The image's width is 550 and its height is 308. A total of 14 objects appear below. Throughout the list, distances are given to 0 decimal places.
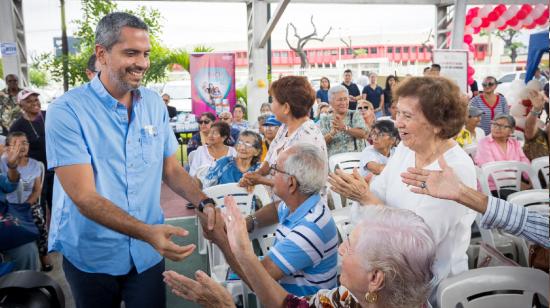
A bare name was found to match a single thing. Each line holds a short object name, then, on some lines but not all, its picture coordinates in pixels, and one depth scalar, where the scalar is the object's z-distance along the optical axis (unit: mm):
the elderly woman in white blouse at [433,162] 1641
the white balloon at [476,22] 10766
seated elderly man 1695
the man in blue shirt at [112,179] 1429
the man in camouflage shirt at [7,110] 5949
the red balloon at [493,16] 10523
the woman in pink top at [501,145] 4148
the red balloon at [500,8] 10438
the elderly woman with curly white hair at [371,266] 1192
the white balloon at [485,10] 10648
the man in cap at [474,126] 5492
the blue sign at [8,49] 8930
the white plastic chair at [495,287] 1602
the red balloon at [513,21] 10359
